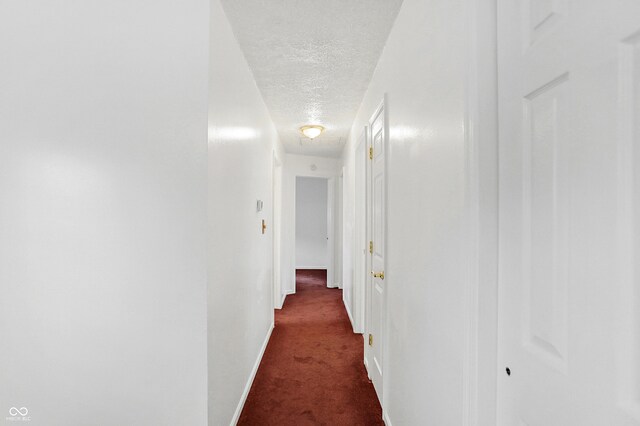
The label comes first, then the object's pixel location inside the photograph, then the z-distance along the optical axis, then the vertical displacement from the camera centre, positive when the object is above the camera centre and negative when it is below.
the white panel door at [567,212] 0.55 +0.00
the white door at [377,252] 2.13 -0.30
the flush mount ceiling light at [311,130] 3.72 +1.02
